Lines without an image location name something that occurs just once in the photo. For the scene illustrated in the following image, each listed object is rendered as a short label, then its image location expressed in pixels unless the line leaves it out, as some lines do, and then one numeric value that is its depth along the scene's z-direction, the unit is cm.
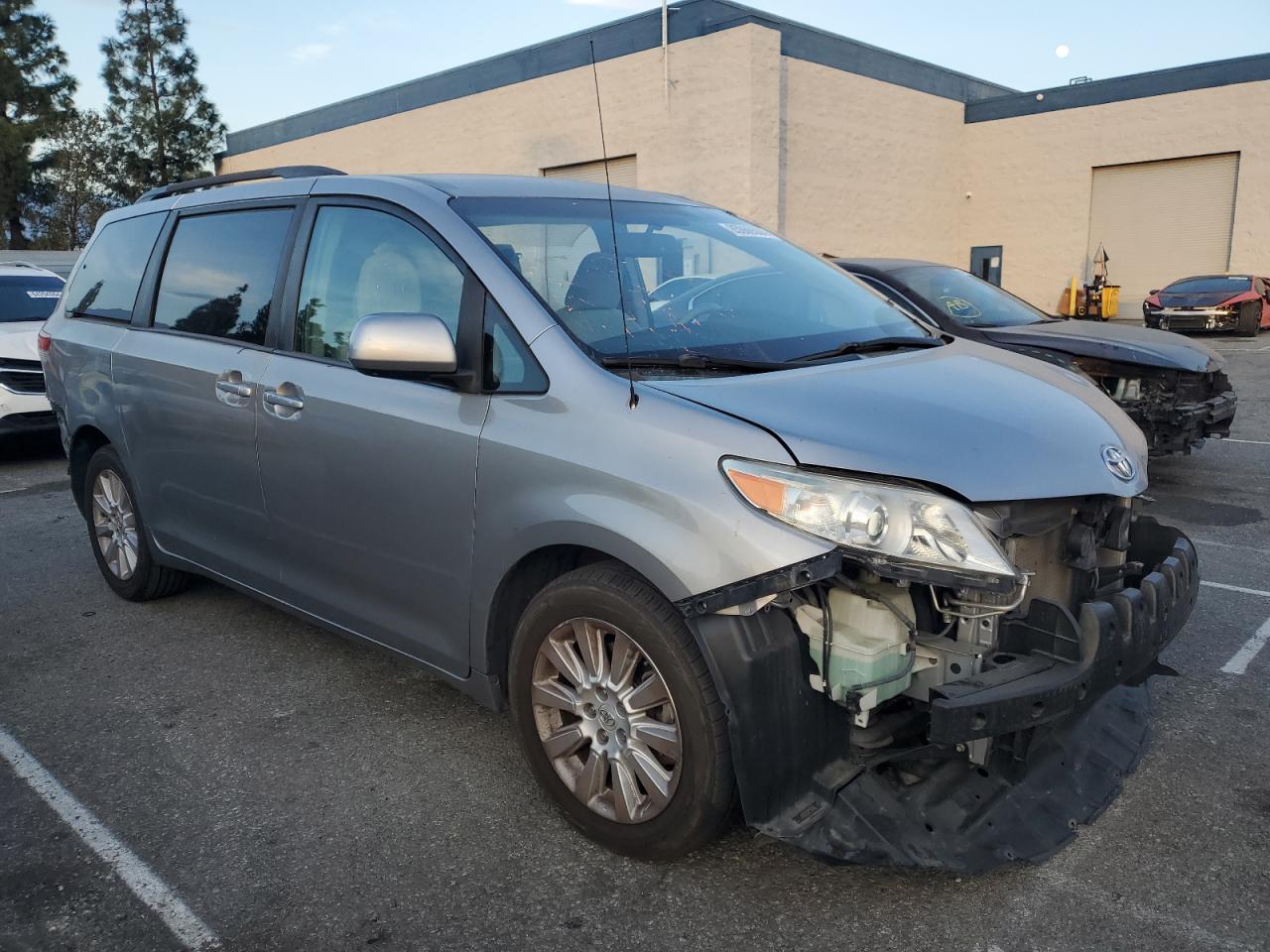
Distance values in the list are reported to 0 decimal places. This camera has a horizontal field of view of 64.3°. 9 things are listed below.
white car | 905
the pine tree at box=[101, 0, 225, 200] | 4294
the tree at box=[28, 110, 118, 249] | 4362
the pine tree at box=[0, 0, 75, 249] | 4312
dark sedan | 698
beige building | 2131
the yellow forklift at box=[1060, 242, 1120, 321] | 2605
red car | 2019
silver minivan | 244
